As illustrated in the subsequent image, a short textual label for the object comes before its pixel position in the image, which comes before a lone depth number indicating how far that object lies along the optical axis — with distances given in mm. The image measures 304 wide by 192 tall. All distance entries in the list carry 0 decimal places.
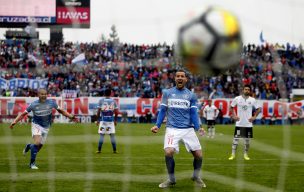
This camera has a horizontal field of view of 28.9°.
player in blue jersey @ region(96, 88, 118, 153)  16844
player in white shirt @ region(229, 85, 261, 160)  14922
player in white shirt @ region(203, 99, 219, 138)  24972
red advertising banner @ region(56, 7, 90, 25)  40062
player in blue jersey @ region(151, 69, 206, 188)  9844
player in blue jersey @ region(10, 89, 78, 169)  12820
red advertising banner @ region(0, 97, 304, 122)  32438
